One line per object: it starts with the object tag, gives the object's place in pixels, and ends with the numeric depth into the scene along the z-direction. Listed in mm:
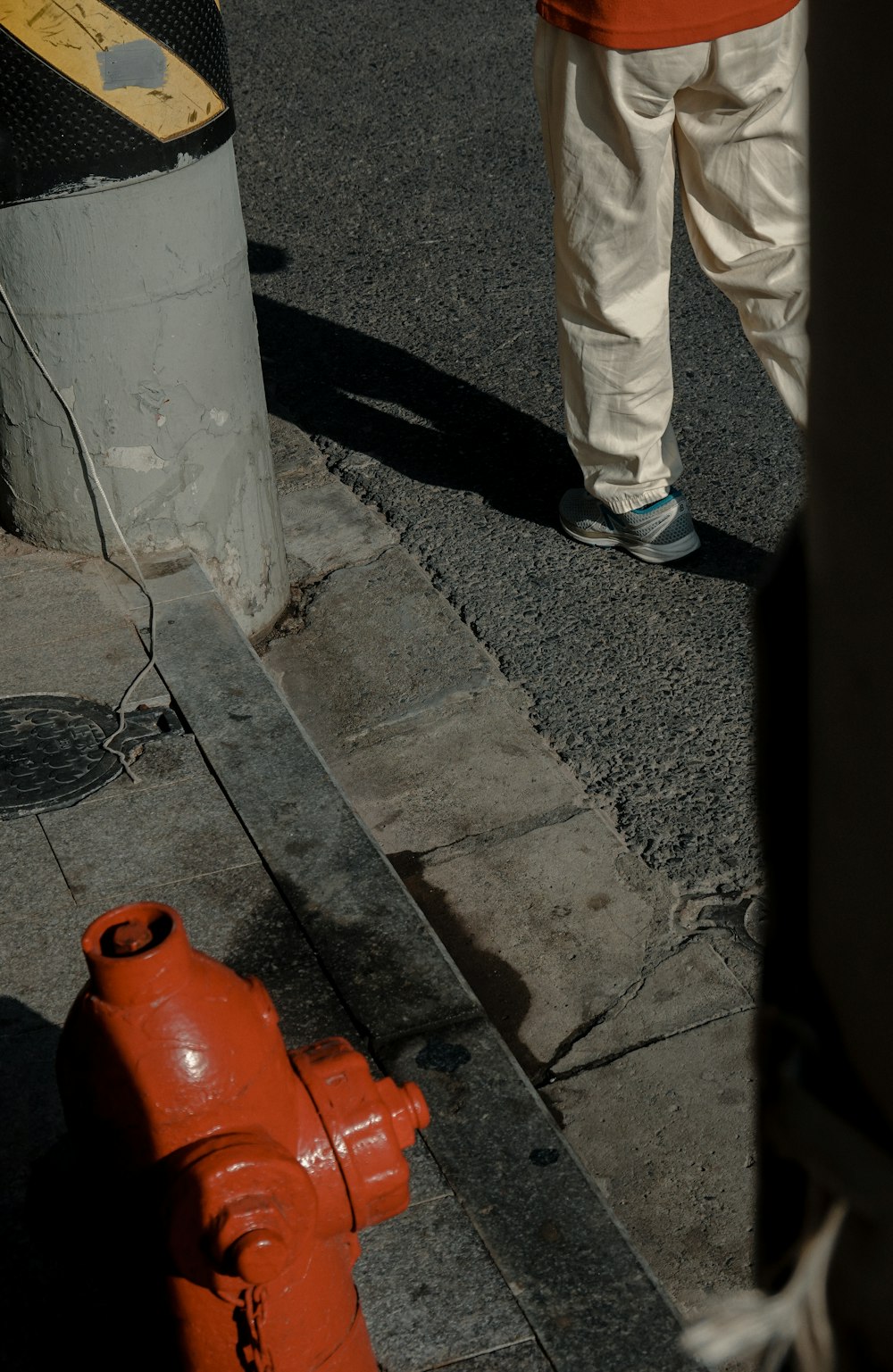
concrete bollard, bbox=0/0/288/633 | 3033
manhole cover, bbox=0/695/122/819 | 2943
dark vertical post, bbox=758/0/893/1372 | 626
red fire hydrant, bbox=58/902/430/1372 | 1467
